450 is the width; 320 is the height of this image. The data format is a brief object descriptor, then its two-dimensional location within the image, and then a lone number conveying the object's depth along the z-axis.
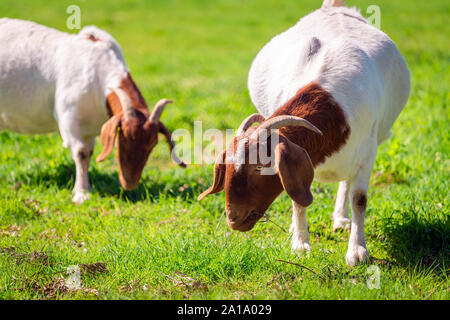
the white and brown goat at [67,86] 6.46
